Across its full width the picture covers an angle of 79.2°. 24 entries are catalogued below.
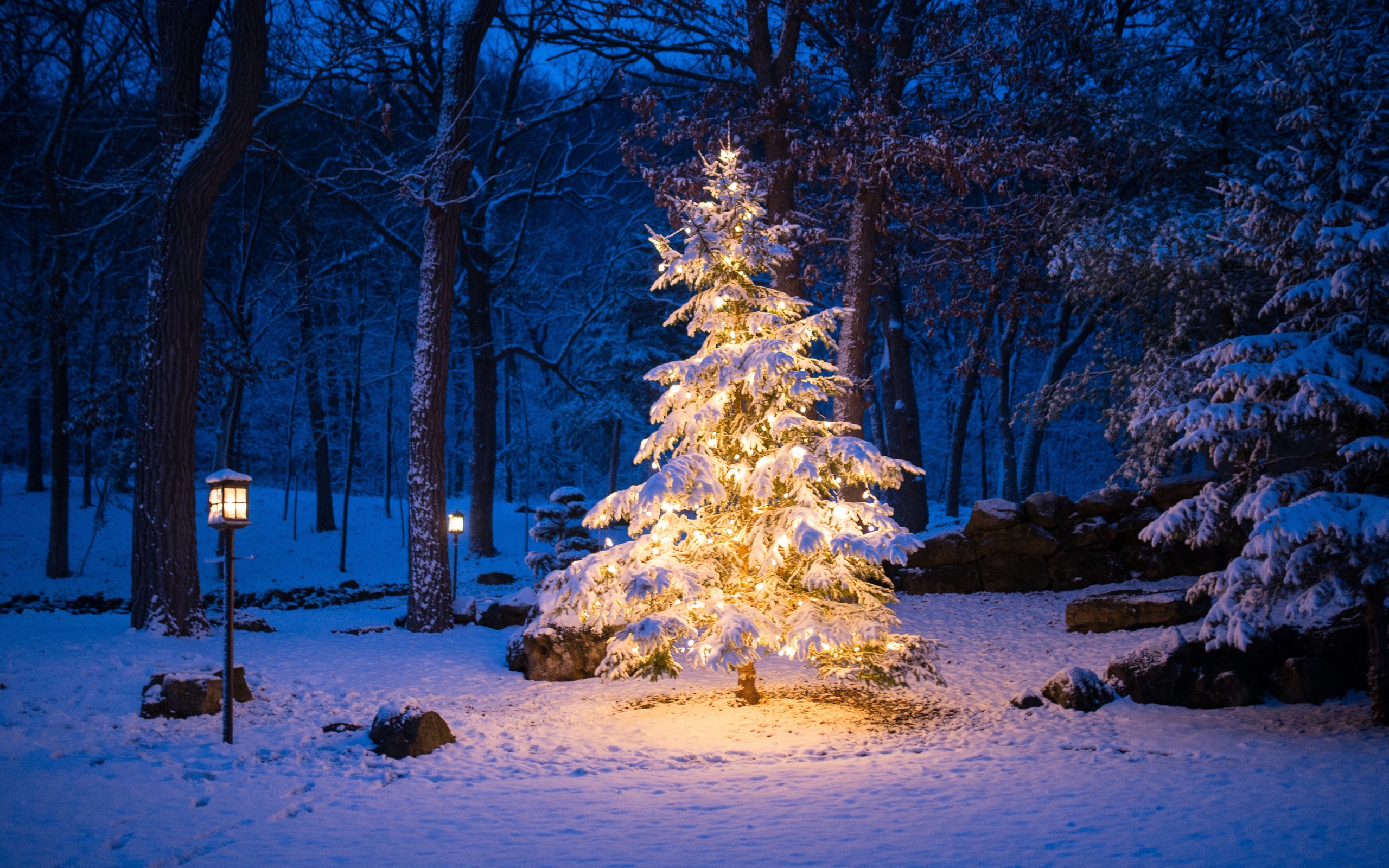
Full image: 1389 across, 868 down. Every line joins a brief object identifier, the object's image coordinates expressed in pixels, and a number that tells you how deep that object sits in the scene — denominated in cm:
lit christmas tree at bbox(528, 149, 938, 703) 731
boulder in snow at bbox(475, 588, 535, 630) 1266
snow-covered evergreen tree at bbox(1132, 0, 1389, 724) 643
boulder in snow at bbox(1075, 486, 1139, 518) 1343
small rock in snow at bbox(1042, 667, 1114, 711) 789
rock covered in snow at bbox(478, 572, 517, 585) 1877
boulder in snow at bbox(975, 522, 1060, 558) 1360
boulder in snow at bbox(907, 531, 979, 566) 1403
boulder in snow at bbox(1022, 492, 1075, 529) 1362
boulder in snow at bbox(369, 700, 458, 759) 683
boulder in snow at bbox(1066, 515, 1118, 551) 1328
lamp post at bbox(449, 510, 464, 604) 1445
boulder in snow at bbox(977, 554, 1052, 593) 1364
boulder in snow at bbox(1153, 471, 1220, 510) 1272
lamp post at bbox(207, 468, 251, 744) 685
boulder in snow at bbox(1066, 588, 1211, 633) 1041
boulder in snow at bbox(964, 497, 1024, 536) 1380
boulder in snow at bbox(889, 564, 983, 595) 1394
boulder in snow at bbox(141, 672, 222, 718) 725
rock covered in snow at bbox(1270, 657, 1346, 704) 769
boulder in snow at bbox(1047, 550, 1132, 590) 1320
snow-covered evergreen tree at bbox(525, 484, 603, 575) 1547
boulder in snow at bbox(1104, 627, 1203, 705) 789
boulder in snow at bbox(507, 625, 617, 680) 986
